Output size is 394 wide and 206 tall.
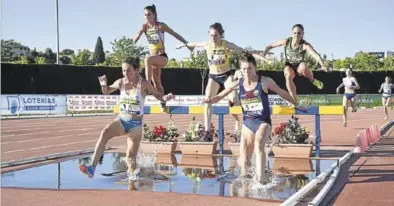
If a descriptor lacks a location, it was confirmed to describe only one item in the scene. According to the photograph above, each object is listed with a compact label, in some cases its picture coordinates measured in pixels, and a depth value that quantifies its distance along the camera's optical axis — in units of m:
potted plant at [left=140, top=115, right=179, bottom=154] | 12.31
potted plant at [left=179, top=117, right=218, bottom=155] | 11.99
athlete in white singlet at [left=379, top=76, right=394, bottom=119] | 23.33
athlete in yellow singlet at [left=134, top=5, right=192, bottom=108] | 10.44
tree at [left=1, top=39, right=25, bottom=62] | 79.59
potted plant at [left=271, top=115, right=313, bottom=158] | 11.23
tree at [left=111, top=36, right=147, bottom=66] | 67.88
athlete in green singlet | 10.30
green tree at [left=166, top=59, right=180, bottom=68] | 63.29
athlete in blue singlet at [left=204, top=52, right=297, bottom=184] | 7.55
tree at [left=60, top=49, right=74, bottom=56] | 120.81
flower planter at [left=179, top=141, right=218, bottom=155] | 11.97
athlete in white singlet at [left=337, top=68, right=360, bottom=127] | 19.00
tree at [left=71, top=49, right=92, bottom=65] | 70.06
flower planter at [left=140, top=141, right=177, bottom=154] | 12.29
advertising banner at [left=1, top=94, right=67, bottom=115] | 28.26
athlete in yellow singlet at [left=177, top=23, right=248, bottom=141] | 10.54
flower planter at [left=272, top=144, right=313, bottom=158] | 11.20
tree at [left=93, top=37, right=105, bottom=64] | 94.25
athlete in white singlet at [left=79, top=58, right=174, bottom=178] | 8.18
